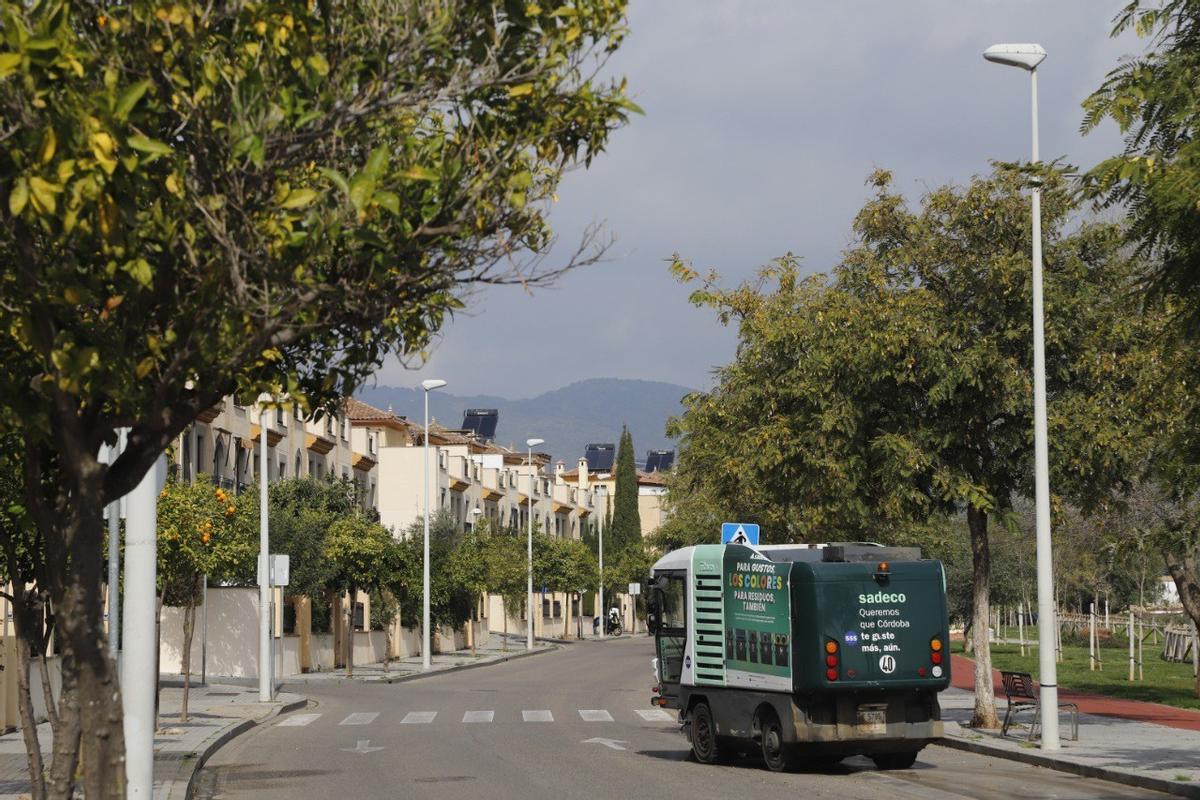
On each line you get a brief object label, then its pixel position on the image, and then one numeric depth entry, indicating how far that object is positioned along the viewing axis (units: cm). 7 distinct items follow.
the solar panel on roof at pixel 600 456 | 18462
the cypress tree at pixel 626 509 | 12025
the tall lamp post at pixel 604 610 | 10668
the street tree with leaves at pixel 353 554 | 4938
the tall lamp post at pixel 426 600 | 5291
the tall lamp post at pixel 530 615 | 7094
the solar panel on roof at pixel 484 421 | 15200
